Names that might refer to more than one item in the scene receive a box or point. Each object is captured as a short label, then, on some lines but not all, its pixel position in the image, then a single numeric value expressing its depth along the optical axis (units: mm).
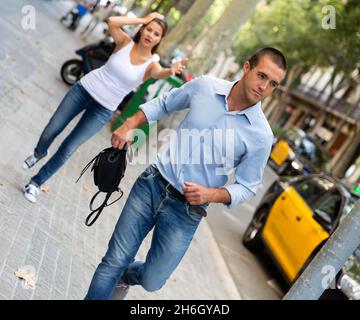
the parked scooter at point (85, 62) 13664
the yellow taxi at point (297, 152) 22062
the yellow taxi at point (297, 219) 8688
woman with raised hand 6281
